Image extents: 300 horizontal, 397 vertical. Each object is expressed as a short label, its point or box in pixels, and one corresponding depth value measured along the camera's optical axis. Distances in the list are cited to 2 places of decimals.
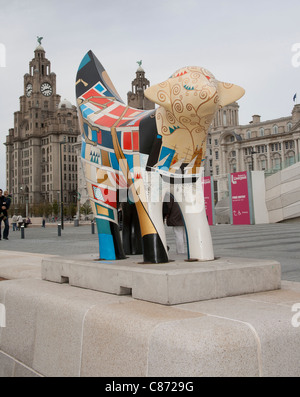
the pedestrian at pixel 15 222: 31.16
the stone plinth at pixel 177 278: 2.63
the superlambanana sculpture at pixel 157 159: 3.14
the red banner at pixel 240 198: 27.66
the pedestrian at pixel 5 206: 12.84
